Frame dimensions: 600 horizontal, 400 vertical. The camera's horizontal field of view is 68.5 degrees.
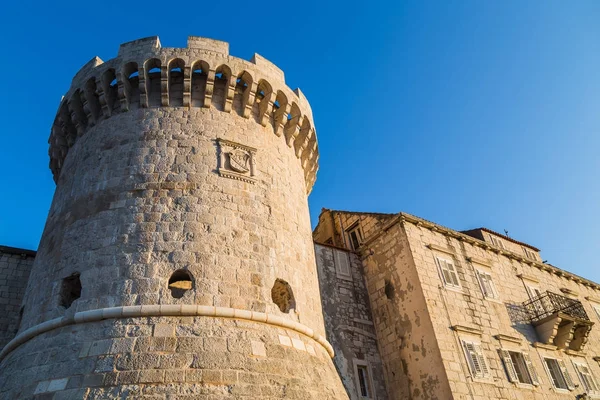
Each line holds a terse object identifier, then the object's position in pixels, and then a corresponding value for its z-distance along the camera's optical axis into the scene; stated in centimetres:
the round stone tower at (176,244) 634
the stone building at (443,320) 1259
